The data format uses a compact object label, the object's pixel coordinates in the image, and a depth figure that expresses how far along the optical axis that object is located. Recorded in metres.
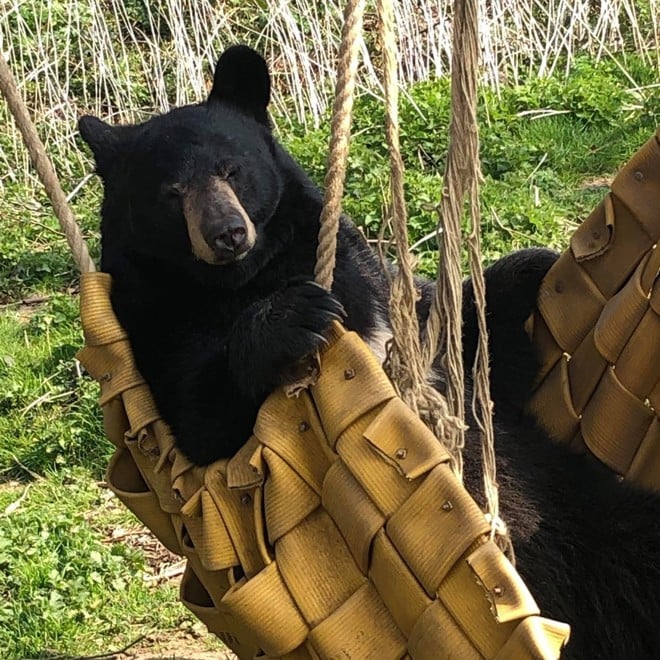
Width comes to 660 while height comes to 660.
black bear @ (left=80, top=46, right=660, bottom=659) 2.50
